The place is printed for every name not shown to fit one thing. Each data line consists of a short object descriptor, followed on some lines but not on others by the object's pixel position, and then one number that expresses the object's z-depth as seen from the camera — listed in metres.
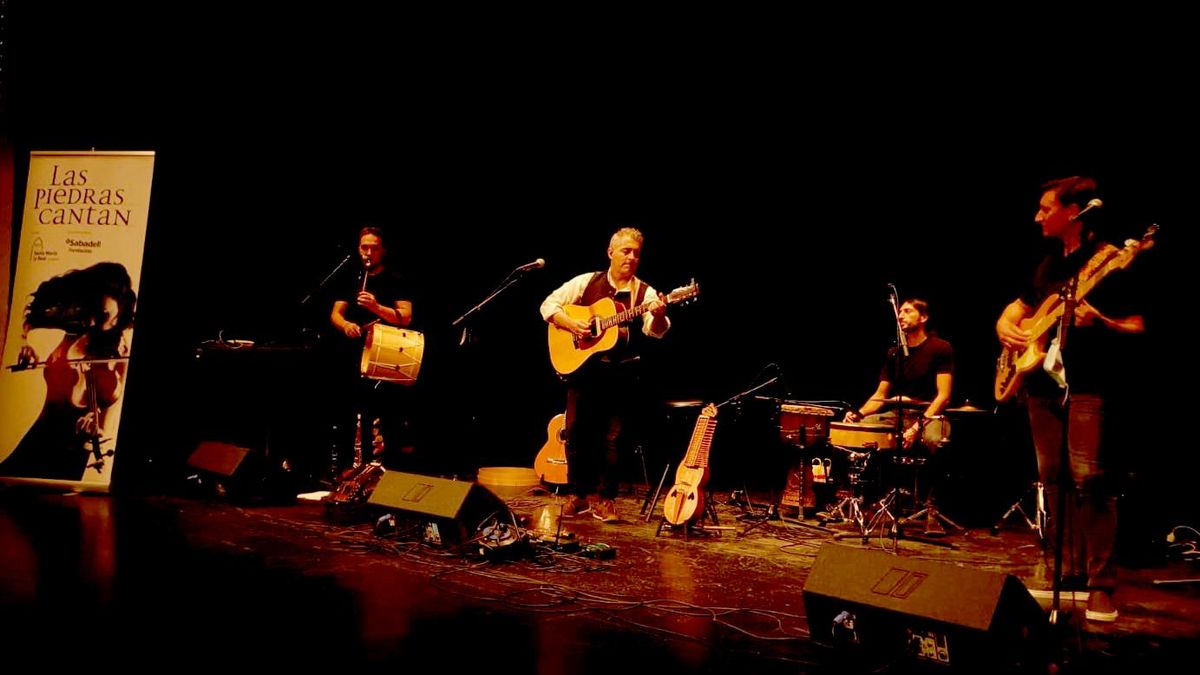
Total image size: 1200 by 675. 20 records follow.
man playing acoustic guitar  5.66
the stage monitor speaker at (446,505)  4.19
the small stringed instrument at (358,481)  5.13
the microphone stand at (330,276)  5.80
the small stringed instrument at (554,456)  6.95
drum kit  5.33
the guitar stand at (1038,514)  5.29
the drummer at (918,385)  5.61
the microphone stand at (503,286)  5.90
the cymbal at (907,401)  5.57
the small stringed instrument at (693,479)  5.20
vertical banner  5.78
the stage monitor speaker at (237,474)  5.69
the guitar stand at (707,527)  5.18
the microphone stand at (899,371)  4.41
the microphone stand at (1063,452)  2.72
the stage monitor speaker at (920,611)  2.36
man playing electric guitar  3.32
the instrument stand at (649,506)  5.68
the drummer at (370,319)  5.93
